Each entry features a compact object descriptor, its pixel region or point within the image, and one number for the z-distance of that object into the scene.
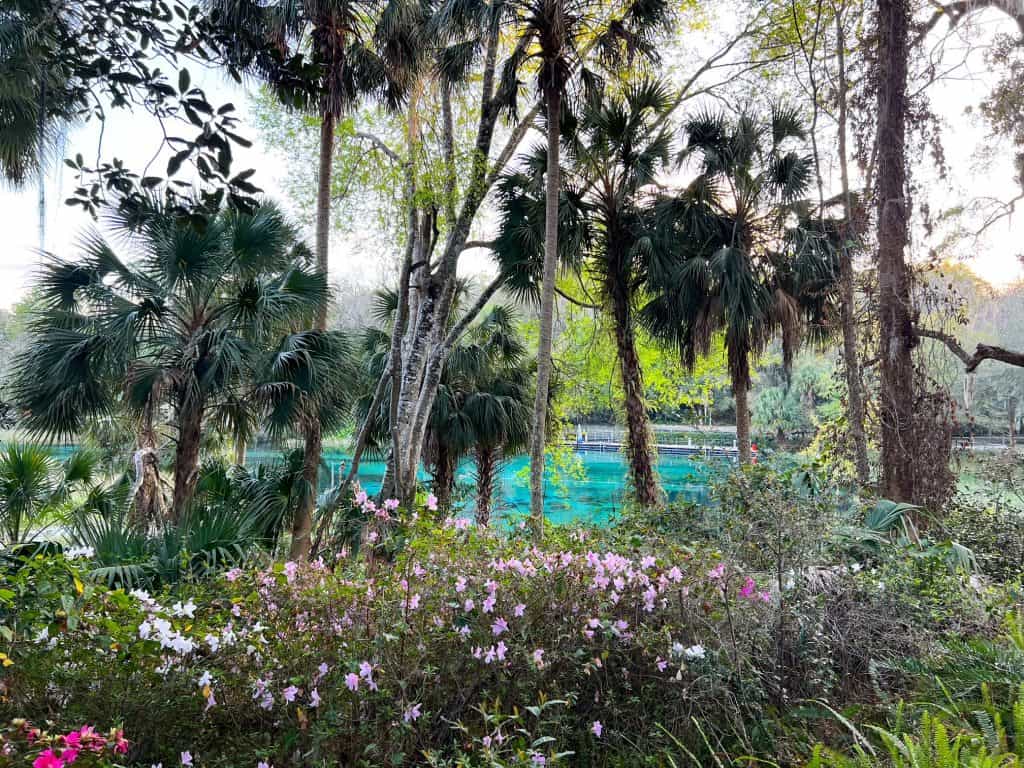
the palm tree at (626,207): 8.45
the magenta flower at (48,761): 1.18
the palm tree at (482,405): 10.10
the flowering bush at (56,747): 1.25
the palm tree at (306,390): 6.53
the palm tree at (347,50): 6.84
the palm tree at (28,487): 6.04
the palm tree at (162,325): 6.11
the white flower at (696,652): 2.29
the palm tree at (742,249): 8.66
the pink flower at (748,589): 2.69
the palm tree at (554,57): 6.42
